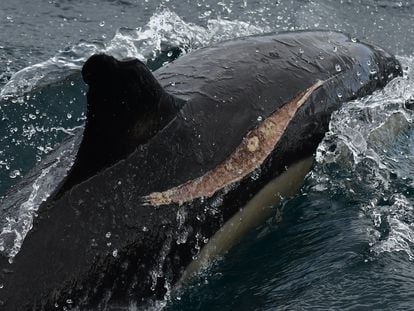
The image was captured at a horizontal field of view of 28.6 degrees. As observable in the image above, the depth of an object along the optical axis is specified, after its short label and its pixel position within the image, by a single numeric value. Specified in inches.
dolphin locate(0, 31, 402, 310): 197.3
